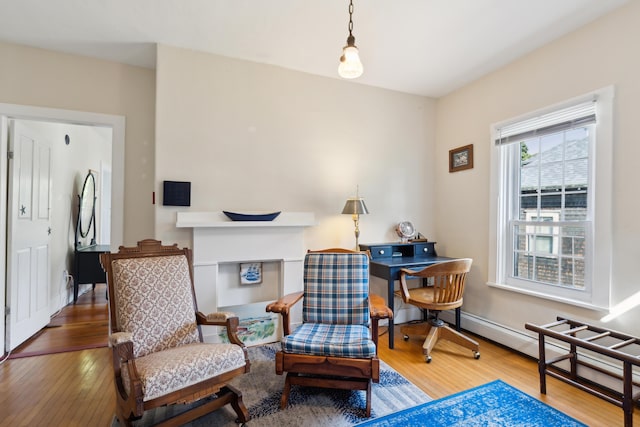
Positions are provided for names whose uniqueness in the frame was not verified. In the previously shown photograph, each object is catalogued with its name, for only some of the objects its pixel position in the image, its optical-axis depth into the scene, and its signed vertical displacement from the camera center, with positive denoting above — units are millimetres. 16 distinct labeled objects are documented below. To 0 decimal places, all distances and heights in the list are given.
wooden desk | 2990 -470
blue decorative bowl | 2842 -25
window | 2297 +124
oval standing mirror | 4461 +94
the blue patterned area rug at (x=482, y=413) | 1835 -1218
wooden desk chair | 2701 -728
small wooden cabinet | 4164 -758
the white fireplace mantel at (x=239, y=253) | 2742 -365
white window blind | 2387 +790
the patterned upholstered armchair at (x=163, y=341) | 1596 -786
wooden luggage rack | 1743 -895
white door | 2740 -211
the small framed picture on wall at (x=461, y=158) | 3402 +647
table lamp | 3074 +73
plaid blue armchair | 1931 -812
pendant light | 1815 +898
